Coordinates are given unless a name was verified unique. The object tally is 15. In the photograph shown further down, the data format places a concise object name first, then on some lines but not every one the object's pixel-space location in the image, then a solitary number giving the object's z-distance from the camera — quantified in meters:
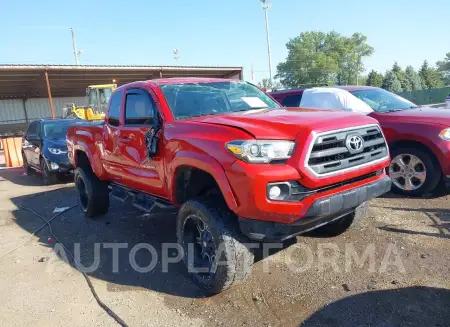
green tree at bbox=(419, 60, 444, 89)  69.56
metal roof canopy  24.56
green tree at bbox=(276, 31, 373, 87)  78.19
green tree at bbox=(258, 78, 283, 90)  83.16
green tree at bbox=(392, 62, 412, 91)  61.66
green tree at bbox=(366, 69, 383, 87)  60.94
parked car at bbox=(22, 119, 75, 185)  9.50
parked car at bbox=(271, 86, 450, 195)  5.34
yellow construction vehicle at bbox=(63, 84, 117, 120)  21.66
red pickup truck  3.02
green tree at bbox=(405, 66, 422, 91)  64.12
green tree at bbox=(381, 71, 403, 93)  57.91
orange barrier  14.98
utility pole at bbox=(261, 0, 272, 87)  40.52
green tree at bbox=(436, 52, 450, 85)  114.33
